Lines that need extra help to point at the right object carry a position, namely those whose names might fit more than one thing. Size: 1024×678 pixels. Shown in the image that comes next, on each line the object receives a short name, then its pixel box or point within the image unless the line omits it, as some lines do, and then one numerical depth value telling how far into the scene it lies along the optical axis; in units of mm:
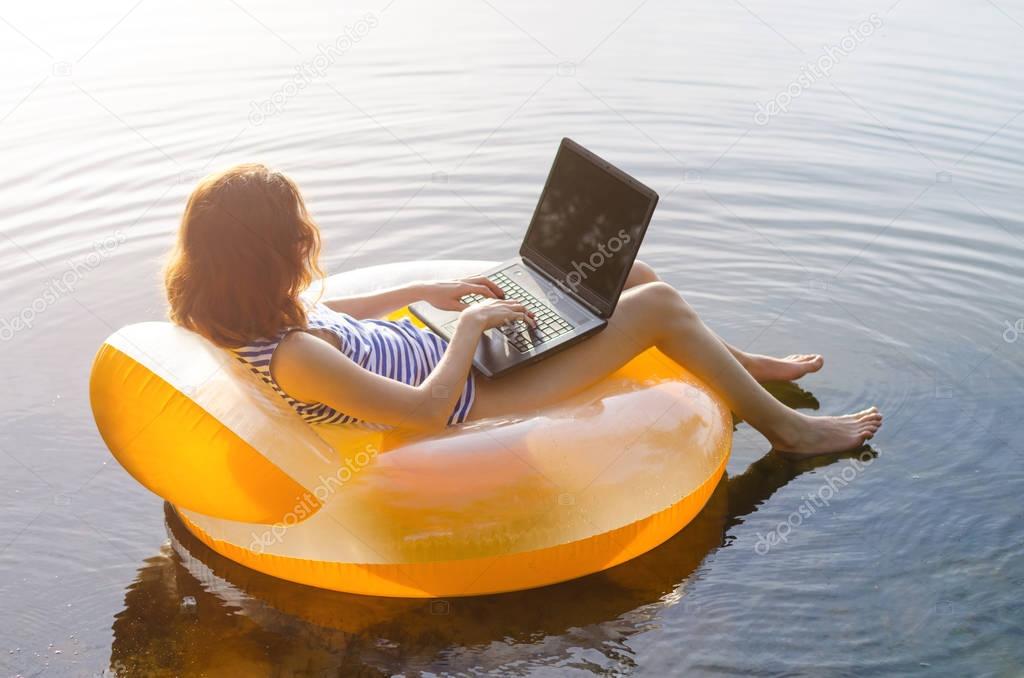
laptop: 2844
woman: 2348
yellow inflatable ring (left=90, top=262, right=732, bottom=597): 2582
